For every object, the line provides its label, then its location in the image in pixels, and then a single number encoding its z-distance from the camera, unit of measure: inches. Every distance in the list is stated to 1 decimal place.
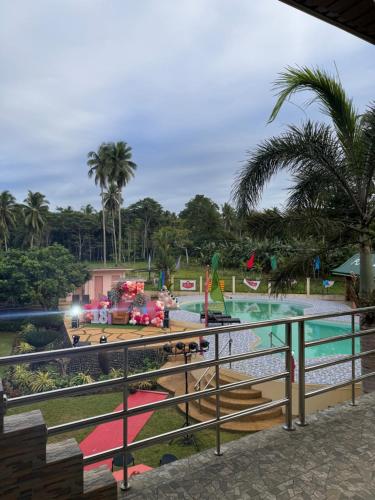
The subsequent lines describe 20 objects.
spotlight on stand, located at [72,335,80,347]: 439.3
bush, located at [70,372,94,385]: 368.5
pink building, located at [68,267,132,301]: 876.6
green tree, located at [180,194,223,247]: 1496.8
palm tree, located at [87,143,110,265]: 1344.7
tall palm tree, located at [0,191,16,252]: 1498.5
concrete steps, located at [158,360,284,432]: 248.5
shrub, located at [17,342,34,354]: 497.0
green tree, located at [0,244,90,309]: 683.4
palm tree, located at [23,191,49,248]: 1488.7
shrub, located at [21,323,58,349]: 529.3
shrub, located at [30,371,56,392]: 362.5
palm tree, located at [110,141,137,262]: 1346.0
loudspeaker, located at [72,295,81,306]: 801.9
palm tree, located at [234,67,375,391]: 165.3
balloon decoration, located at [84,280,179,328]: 572.1
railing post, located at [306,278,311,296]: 814.0
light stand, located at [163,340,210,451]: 238.8
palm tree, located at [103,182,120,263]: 1421.1
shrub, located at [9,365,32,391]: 372.8
